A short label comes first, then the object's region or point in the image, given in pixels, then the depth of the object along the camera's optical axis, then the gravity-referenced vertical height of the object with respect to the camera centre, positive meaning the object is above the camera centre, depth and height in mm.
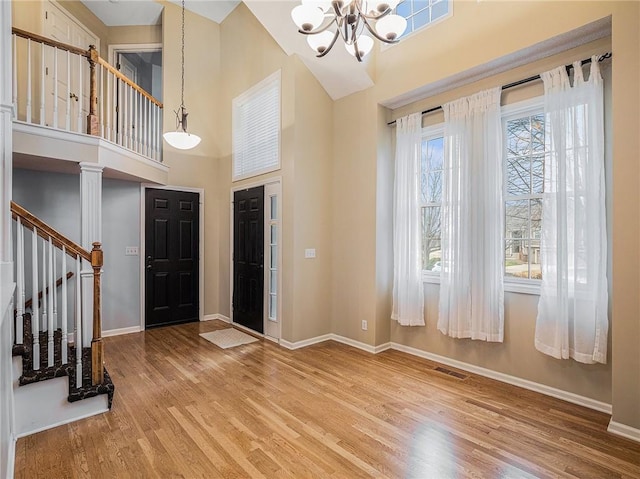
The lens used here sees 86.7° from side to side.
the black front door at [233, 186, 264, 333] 4855 -272
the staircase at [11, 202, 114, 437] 2514 -1026
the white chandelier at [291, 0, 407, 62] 2316 +1569
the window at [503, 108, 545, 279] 3148 +463
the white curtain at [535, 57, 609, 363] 2684 +121
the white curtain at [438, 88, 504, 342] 3270 +182
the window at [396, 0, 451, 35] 3600 +2514
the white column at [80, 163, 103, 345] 3551 +350
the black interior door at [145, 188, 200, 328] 5191 -261
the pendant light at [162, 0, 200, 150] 4094 +1237
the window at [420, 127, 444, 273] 3873 +525
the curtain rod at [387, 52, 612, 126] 2673 +1454
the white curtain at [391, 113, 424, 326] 3910 +153
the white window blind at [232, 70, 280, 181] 4621 +1637
